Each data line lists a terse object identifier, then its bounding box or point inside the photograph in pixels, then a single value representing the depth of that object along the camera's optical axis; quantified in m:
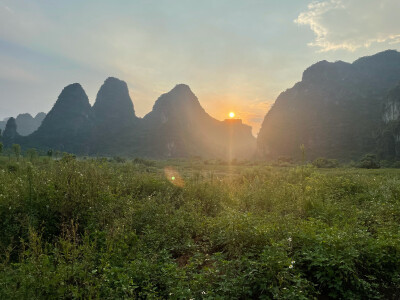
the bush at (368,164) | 45.09
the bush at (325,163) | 49.19
